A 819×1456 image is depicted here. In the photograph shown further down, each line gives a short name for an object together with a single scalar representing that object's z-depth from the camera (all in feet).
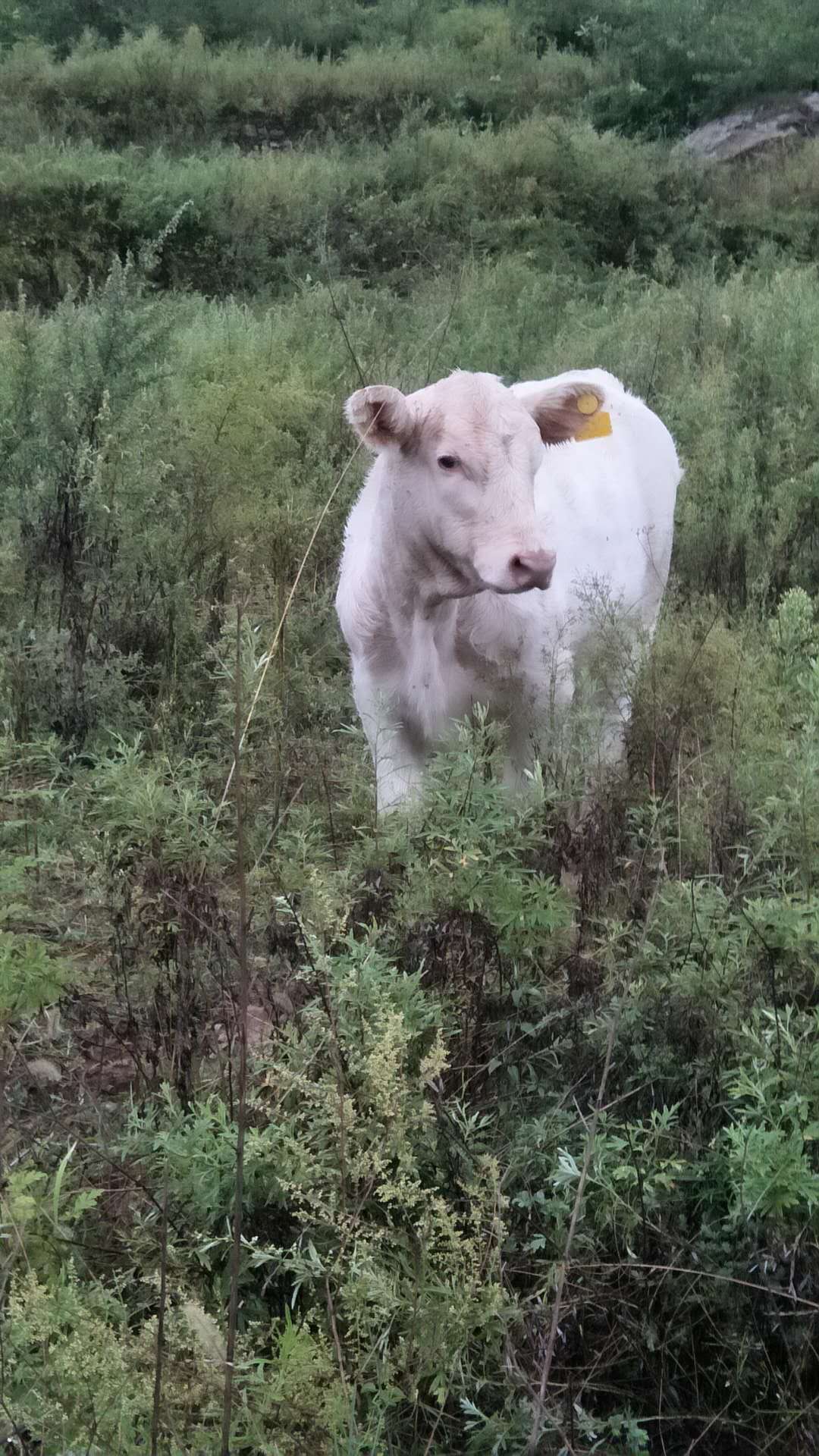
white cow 13.16
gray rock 56.49
